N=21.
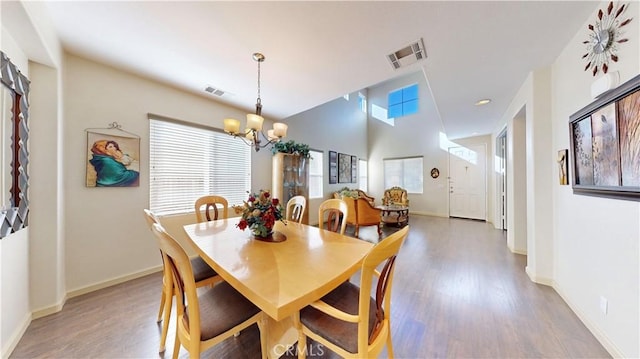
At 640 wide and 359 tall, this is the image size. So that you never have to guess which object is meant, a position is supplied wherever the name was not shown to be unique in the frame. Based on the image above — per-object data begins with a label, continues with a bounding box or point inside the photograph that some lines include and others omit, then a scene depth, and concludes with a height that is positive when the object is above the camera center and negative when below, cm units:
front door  588 -6
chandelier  198 +56
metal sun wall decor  135 +102
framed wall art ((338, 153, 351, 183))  640 +42
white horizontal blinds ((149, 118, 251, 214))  276 +25
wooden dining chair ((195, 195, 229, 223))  246 -27
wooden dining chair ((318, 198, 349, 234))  191 -30
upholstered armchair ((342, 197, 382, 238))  430 -69
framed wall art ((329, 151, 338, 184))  604 +43
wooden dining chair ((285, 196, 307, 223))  246 -35
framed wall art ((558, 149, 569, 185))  197 +13
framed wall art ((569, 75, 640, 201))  121 +24
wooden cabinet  407 +9
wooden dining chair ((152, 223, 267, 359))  98 -76
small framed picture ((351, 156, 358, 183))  696 +41
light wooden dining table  88 -48
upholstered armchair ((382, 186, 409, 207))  614 -52
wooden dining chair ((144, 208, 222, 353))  137 -76
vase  165 -47
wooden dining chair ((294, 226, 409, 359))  89 -75
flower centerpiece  165 -26
